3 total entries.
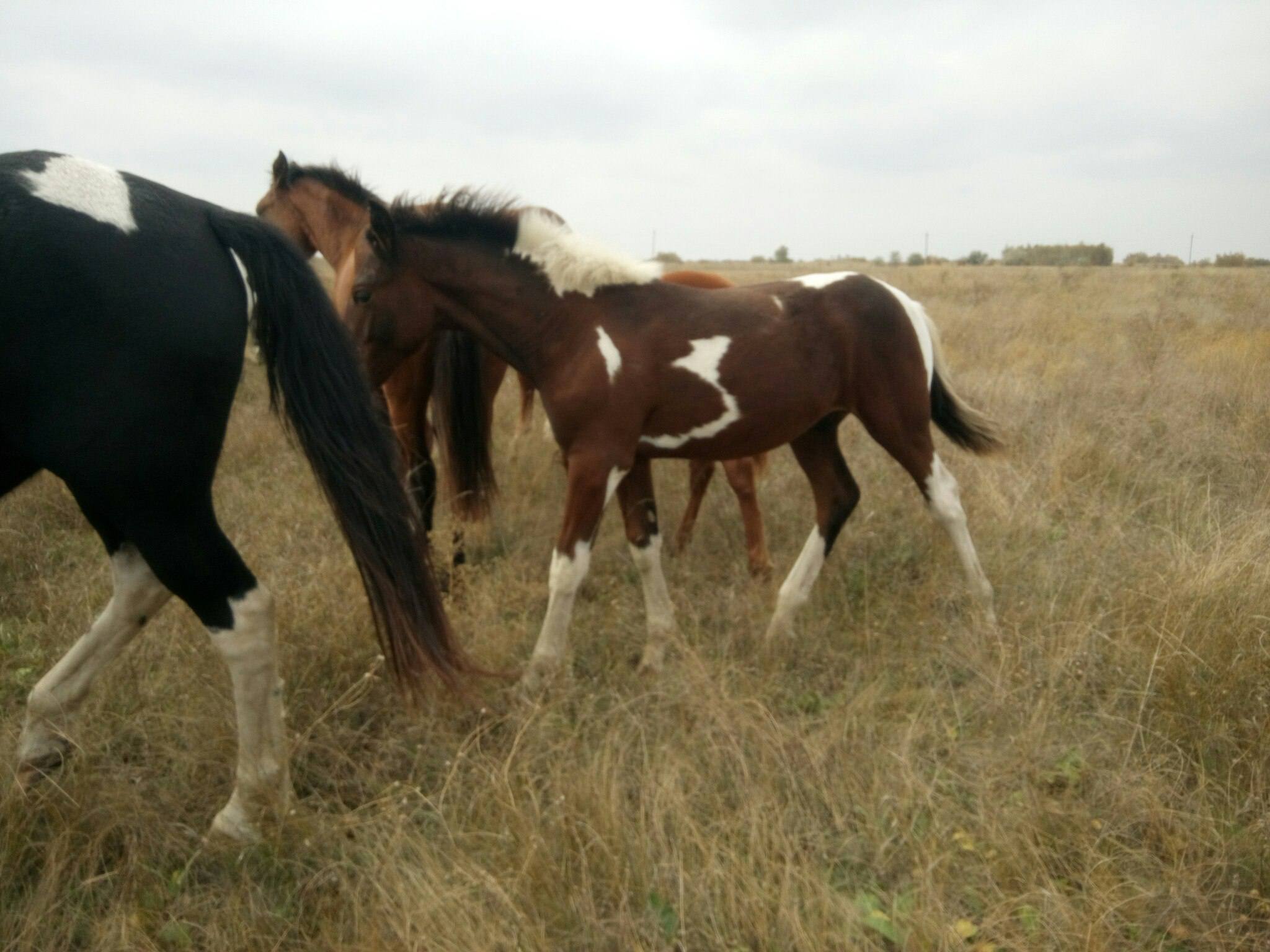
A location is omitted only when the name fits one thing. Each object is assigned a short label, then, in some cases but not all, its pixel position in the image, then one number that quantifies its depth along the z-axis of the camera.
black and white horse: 2.10
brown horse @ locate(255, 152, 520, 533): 4.41
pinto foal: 3.42
